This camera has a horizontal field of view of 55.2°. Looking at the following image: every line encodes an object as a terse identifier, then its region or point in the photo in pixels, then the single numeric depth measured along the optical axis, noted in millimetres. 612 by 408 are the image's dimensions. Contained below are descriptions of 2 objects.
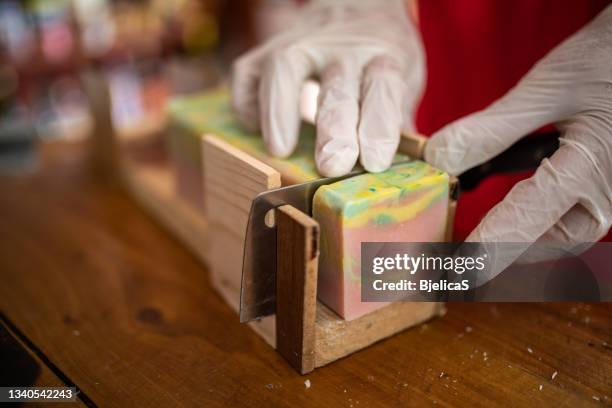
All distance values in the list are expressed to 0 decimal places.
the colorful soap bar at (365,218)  629
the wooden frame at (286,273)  621
